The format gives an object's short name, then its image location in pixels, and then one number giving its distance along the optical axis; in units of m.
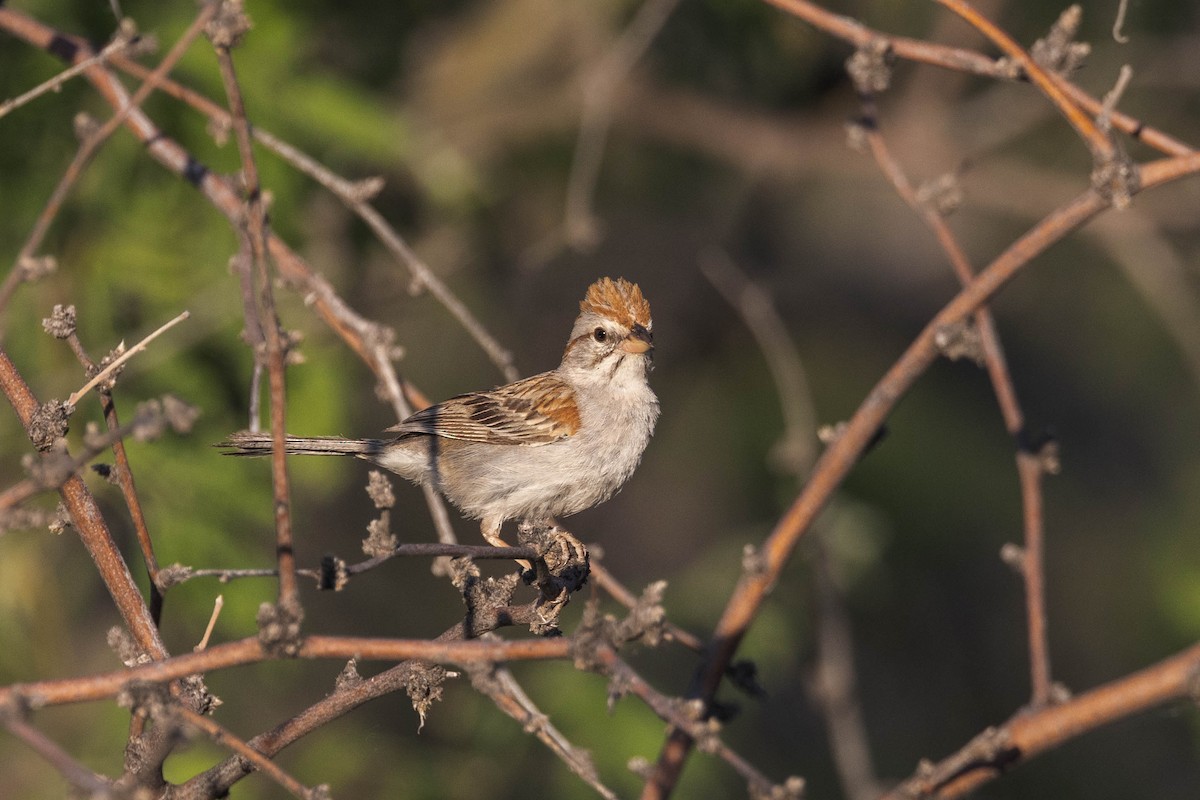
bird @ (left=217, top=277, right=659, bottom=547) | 9.31
